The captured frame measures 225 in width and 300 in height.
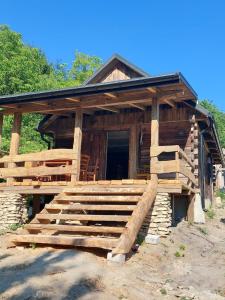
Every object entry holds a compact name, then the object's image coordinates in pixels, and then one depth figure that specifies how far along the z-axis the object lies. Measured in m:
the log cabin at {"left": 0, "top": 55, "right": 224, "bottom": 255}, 6.15
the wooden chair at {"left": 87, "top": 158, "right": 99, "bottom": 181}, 9.36
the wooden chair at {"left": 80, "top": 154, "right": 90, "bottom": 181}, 9.38
